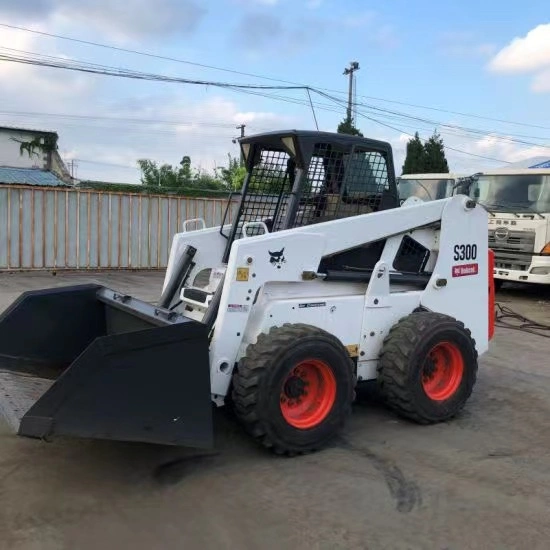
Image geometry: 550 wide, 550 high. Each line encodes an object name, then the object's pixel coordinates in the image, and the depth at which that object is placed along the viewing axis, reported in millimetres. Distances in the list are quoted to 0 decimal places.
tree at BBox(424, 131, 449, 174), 28328
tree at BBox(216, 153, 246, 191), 37784
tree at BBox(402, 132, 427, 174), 28656
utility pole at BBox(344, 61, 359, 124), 34844
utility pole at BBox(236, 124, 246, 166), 48509
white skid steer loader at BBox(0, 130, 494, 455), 3461
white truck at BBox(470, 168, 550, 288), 11047
